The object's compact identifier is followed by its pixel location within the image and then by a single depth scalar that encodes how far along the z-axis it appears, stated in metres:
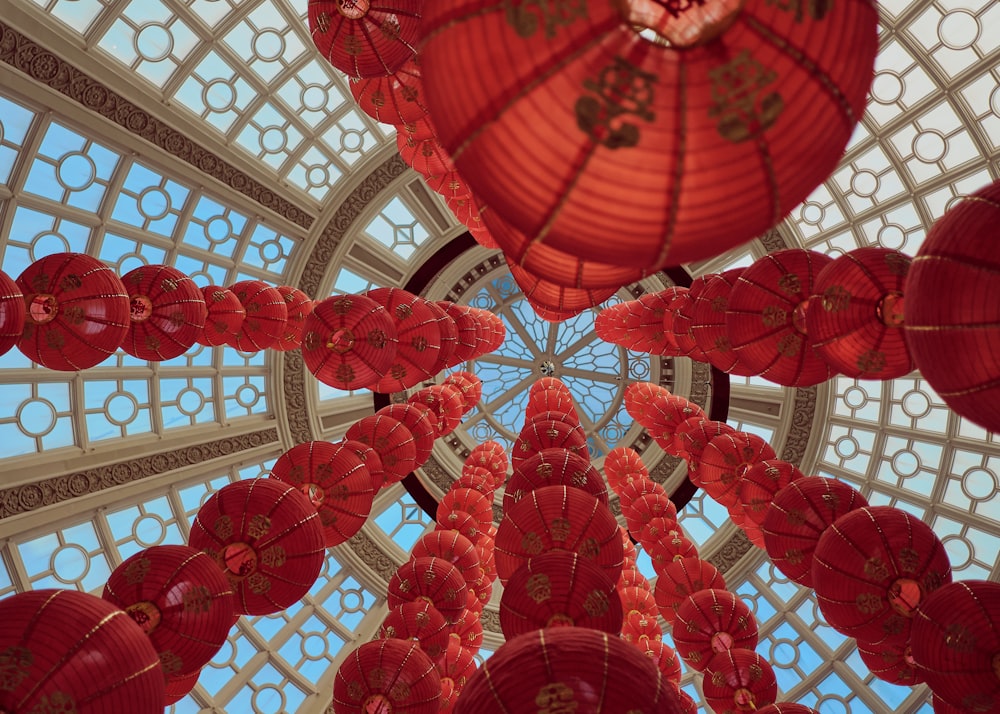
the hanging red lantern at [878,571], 5.18
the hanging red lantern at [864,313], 4.96
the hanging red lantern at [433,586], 7.88
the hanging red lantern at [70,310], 6.10
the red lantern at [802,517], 6.02
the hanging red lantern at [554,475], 6.17
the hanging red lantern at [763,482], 7.15
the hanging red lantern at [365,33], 5.87
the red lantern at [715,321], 6.55
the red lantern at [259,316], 8.22
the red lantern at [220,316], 7.79
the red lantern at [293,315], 8.52
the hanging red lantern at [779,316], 5.91
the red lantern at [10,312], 5.61
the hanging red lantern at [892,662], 5.39
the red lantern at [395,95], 7.26
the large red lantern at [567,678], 3.75
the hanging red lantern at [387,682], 6.22
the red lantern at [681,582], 8.20
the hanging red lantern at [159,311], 6.92
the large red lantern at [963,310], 3.38
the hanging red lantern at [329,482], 6.43
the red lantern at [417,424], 8.10
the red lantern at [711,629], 7.32
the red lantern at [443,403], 9.67
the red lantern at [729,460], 7.77
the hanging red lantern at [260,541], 5.37
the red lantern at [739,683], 6.87
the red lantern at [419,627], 7.36
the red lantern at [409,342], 7.12
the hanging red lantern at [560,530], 5.54
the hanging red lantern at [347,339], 6.66
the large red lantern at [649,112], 2.39
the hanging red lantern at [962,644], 4.53
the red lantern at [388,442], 7.62
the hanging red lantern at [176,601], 4.69
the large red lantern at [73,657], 3.67
